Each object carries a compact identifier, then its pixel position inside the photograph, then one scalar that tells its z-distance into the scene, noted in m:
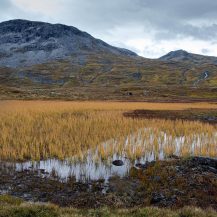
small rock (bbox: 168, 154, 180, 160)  21.78
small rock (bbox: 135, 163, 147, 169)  19.67
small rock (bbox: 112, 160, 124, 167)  20.10
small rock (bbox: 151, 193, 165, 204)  14.51
